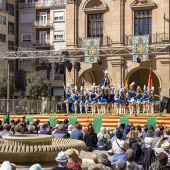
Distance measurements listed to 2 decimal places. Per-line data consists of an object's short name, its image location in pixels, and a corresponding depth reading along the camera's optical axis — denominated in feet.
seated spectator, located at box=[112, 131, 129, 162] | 48.87
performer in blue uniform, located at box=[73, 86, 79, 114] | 126.47
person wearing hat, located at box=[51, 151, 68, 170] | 35.29
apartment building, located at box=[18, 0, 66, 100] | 214.48
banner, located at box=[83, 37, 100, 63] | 143.77
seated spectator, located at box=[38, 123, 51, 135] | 67.65
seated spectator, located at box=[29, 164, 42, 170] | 32.64
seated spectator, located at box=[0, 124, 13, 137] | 61.93
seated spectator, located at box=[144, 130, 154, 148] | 54.44
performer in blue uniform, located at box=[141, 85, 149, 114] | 121.08
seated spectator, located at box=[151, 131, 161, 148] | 53.60
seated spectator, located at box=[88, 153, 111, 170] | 36.69
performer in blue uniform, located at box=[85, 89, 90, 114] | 125.90
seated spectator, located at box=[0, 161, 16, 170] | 33.01
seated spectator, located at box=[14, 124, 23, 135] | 61.31
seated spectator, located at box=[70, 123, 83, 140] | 65.26
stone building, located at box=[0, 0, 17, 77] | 210.18
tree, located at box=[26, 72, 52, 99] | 203.10
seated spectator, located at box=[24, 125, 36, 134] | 63.99
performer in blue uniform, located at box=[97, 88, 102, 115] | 120.88
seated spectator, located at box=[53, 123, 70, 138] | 65.72
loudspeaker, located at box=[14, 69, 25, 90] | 122.31
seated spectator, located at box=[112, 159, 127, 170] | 35.32
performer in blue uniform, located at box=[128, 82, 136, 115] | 120.16
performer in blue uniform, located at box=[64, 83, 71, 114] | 127.53
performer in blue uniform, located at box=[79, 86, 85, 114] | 126.75
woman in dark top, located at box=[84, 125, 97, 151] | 71.46
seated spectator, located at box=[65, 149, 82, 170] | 35.47
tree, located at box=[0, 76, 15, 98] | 200.64
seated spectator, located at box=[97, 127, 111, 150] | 71.97
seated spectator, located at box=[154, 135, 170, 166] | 43.75
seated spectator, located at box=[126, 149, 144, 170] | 38.69
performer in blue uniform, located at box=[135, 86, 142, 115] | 119.75
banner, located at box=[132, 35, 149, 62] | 134.10
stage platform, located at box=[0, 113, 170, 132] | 98.84
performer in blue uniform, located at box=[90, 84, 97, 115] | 122.42
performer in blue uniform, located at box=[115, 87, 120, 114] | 120.98
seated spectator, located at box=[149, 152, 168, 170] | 37.14
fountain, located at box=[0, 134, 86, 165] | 46.21
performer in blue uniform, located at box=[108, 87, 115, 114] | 120.78
